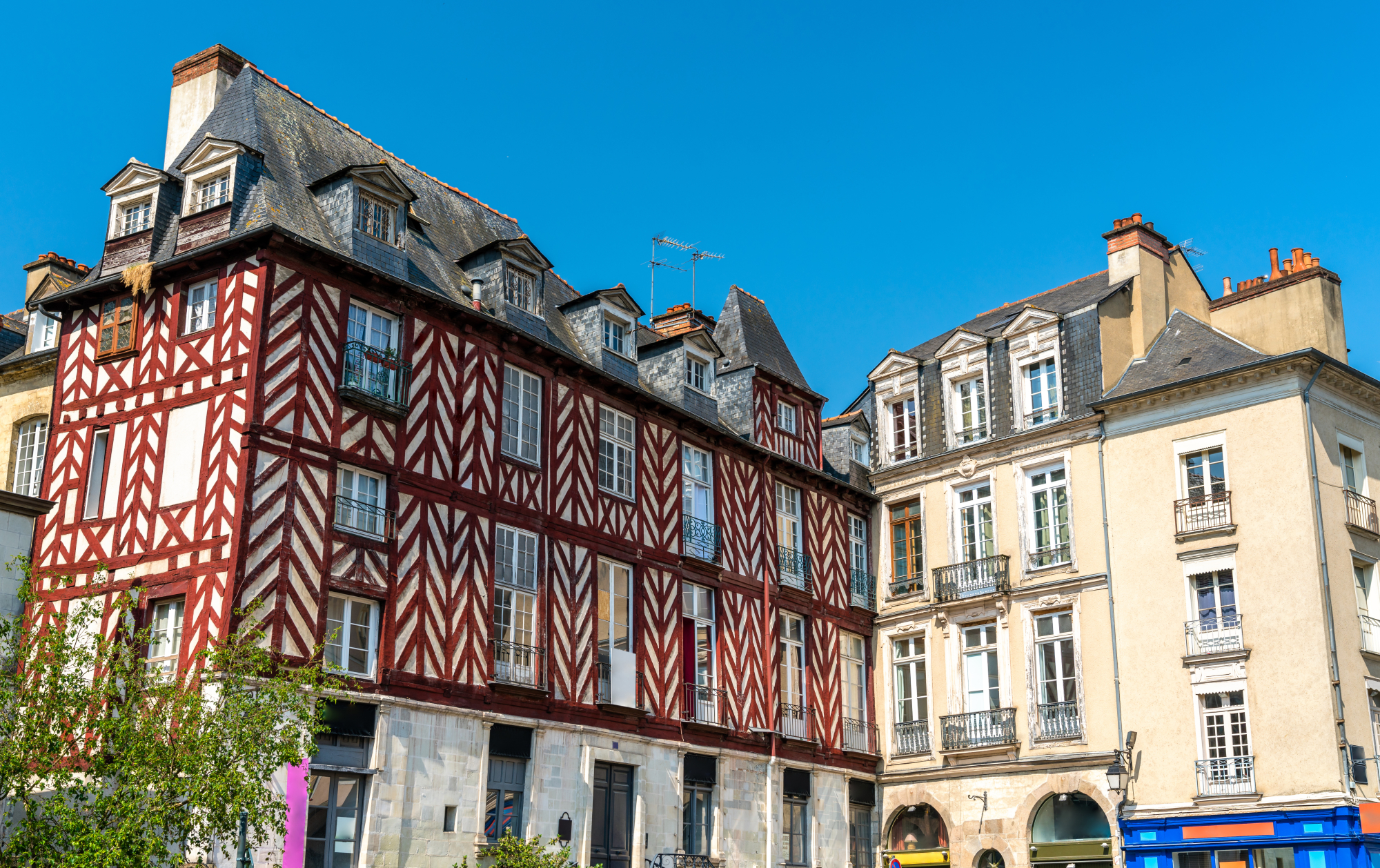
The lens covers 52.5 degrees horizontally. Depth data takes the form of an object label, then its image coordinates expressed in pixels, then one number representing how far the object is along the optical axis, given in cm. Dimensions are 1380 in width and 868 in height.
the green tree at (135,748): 1148
